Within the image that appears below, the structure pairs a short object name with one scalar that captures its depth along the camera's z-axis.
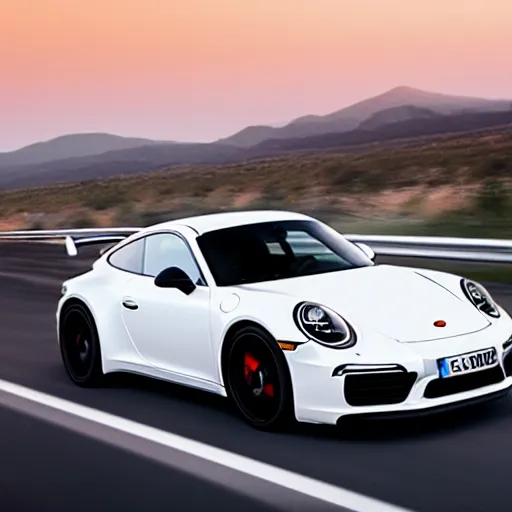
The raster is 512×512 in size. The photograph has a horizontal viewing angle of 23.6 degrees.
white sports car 6.70
